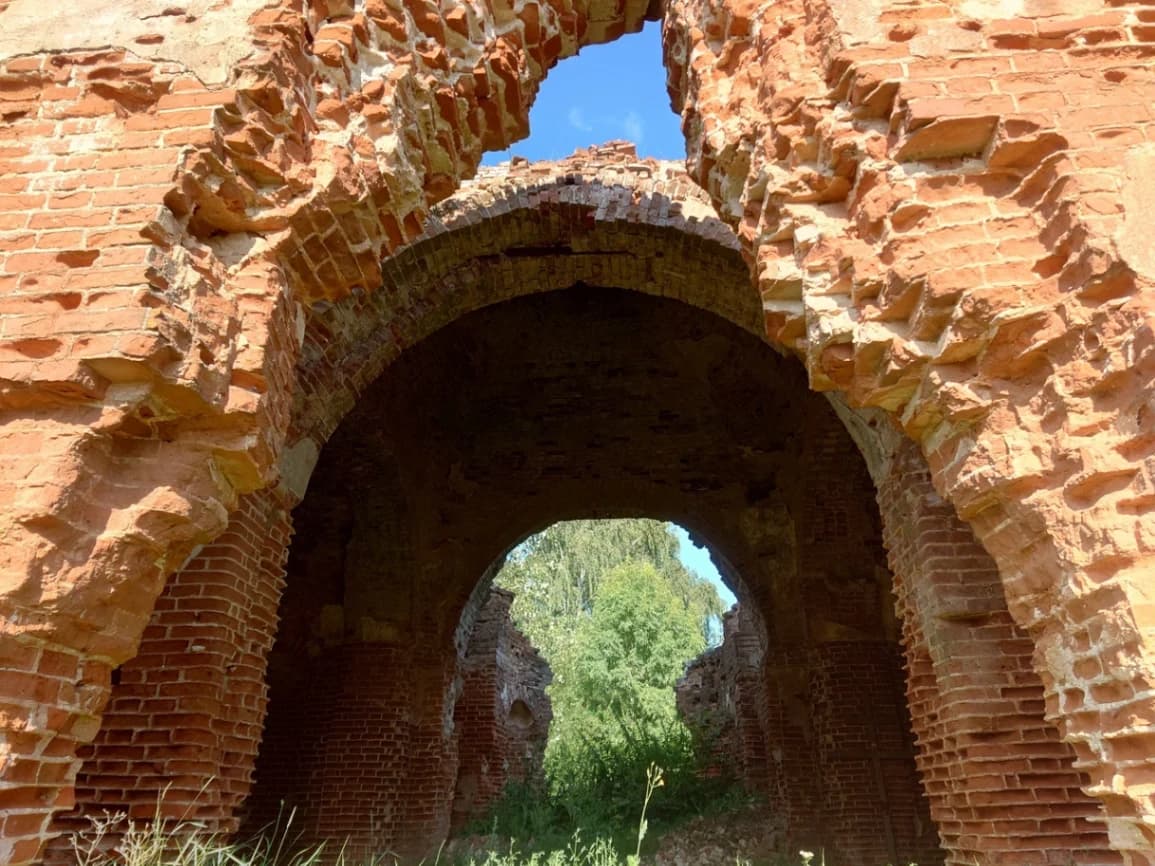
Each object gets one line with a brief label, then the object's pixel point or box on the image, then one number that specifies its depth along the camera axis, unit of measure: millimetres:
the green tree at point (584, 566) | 24594
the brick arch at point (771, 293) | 2172
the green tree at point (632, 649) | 18438
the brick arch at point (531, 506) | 9031
